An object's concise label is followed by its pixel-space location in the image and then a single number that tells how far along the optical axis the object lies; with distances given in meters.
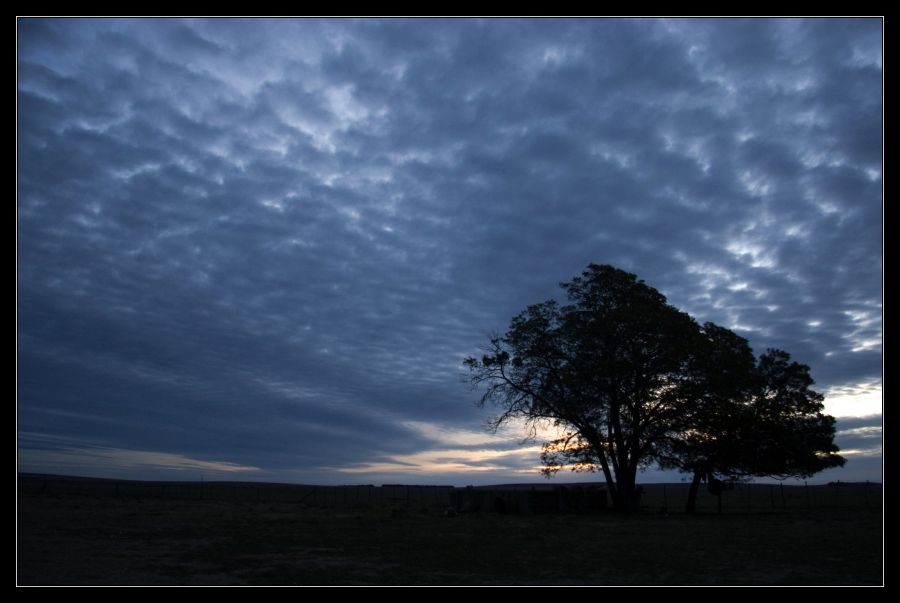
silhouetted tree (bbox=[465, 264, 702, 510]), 37.38
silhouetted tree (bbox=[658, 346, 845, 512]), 38.34
